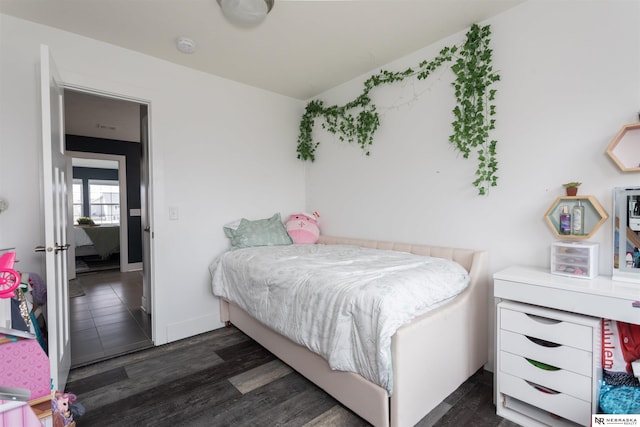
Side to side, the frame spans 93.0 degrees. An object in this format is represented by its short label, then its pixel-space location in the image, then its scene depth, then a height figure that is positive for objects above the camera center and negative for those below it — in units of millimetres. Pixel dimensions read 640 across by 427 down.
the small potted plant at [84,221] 7314 -336
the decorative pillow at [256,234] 2973 -265
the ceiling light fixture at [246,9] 1835 +1233
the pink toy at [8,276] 958 -234
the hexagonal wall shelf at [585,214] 1686 -35
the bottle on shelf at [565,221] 1770 -77
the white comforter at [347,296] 1461 -506
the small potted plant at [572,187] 1753 +121
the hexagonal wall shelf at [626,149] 1596 +318
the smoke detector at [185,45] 2314 +1273
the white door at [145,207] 2996 +2
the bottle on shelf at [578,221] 1747 -75
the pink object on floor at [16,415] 637 -447
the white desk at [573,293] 1341 -416
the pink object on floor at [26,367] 927 -500
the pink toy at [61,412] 1395 -969
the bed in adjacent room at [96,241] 6057 -695
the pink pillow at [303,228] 3305 -227
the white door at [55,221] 1680 -85
